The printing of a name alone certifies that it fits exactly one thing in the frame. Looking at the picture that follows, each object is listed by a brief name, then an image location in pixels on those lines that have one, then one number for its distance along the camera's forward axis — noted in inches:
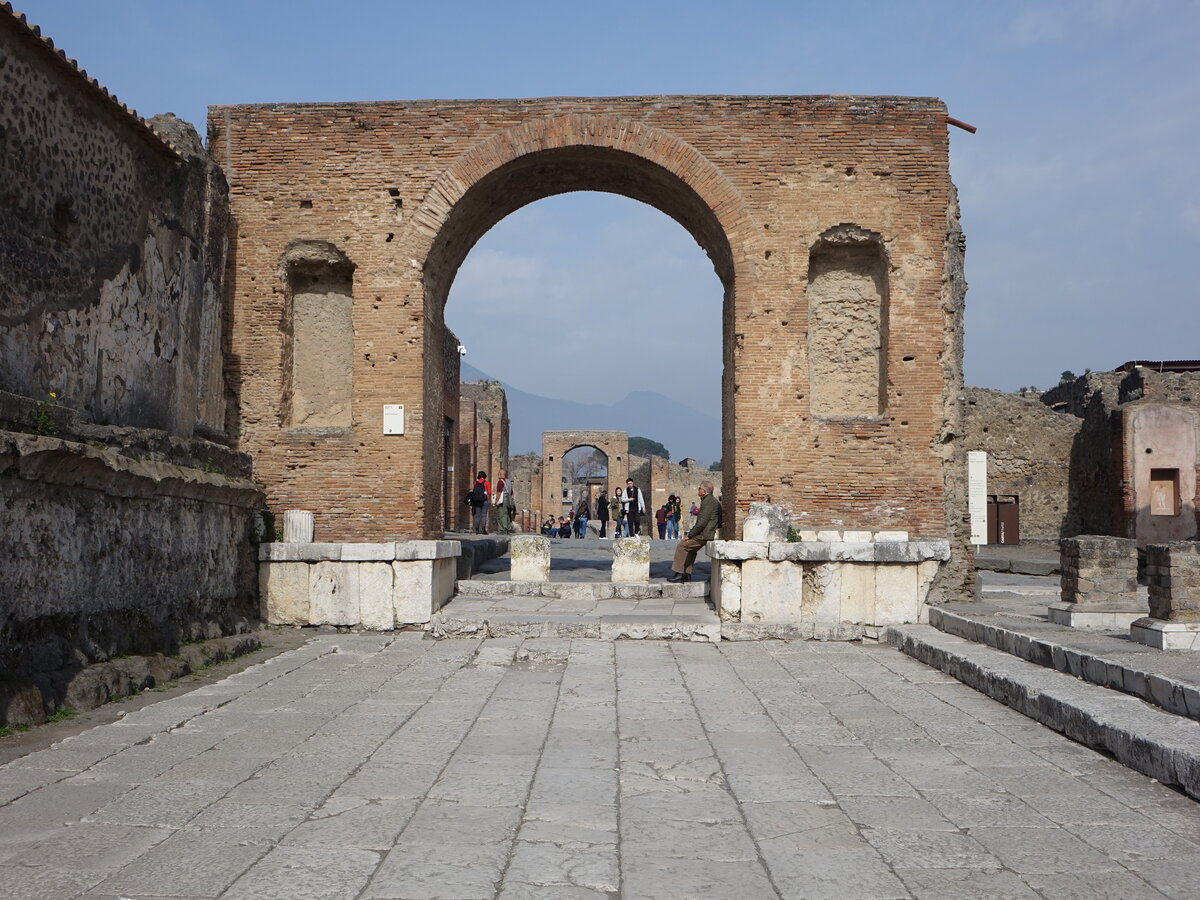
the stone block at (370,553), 365.4
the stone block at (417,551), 365.7
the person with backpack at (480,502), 776.3
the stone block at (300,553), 365.1
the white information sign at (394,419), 393.1
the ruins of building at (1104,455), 792.3
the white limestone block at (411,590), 365.1
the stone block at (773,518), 369.4
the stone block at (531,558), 424.2
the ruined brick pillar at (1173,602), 260.7
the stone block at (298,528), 374.9
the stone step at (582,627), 346.0
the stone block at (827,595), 361.4
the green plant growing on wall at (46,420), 226.2
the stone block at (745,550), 359.9
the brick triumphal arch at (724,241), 392.2
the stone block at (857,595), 361.7
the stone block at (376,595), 363.6
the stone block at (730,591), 361.1
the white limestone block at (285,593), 364.5
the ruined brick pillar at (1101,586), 313.6
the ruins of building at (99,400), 220.4
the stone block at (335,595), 364.5
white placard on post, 480.7
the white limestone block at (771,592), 361.1
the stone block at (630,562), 425.1
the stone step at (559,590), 412.8
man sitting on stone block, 438.0
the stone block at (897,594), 362.0
